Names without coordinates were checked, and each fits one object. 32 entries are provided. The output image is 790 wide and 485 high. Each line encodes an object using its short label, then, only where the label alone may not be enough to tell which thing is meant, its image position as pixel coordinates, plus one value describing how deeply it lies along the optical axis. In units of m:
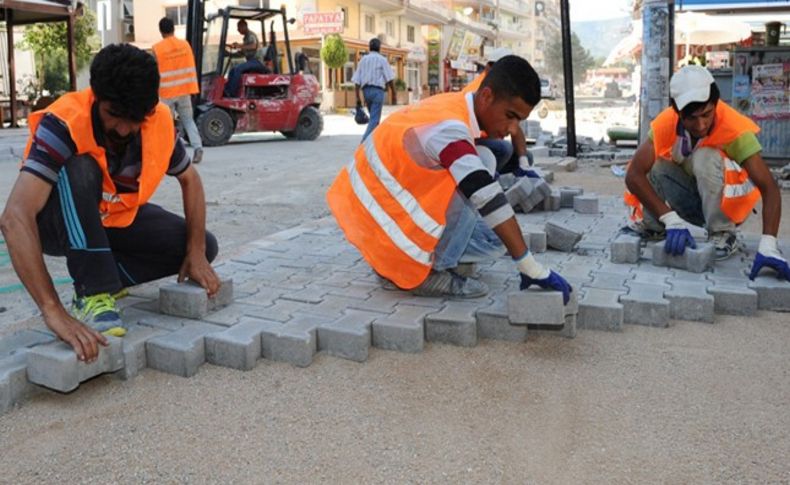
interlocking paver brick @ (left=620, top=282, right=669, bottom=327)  2.98
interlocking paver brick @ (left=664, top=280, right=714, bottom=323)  3.03
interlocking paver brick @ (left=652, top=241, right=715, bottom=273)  3.47
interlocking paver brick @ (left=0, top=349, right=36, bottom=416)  2.26
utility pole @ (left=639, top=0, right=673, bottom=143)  7.16
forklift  11.78
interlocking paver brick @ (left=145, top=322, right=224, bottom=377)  2.51
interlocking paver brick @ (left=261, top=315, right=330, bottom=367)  2.59
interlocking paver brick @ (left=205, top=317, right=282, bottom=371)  2.56
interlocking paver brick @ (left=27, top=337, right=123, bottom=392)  2.23
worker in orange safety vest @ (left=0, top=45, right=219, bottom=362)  2.29
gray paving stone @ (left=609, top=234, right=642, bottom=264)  3.66
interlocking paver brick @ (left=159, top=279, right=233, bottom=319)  2.82
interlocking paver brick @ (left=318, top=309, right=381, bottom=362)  2.64
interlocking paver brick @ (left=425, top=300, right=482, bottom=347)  2.78
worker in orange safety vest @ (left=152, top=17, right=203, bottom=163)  8.37
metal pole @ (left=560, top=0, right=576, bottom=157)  8.90
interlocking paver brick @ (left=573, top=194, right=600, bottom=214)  5.10
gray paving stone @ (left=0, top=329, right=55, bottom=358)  2.53
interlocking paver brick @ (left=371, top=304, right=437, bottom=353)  2.71
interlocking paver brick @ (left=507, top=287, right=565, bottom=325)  2.59
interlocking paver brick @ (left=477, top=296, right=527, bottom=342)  2.83
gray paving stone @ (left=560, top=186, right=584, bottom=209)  5.30
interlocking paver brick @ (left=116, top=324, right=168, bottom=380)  2.48
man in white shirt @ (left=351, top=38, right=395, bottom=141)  9.70
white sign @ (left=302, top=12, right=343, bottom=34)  26.14
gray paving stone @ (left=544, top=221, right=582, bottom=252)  3.89
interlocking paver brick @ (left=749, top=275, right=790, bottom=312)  3.16
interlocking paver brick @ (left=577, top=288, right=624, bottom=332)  2.92
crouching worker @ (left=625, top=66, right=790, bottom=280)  3.27
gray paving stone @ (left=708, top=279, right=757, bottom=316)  3.10
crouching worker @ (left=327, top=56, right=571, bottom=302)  2.59
